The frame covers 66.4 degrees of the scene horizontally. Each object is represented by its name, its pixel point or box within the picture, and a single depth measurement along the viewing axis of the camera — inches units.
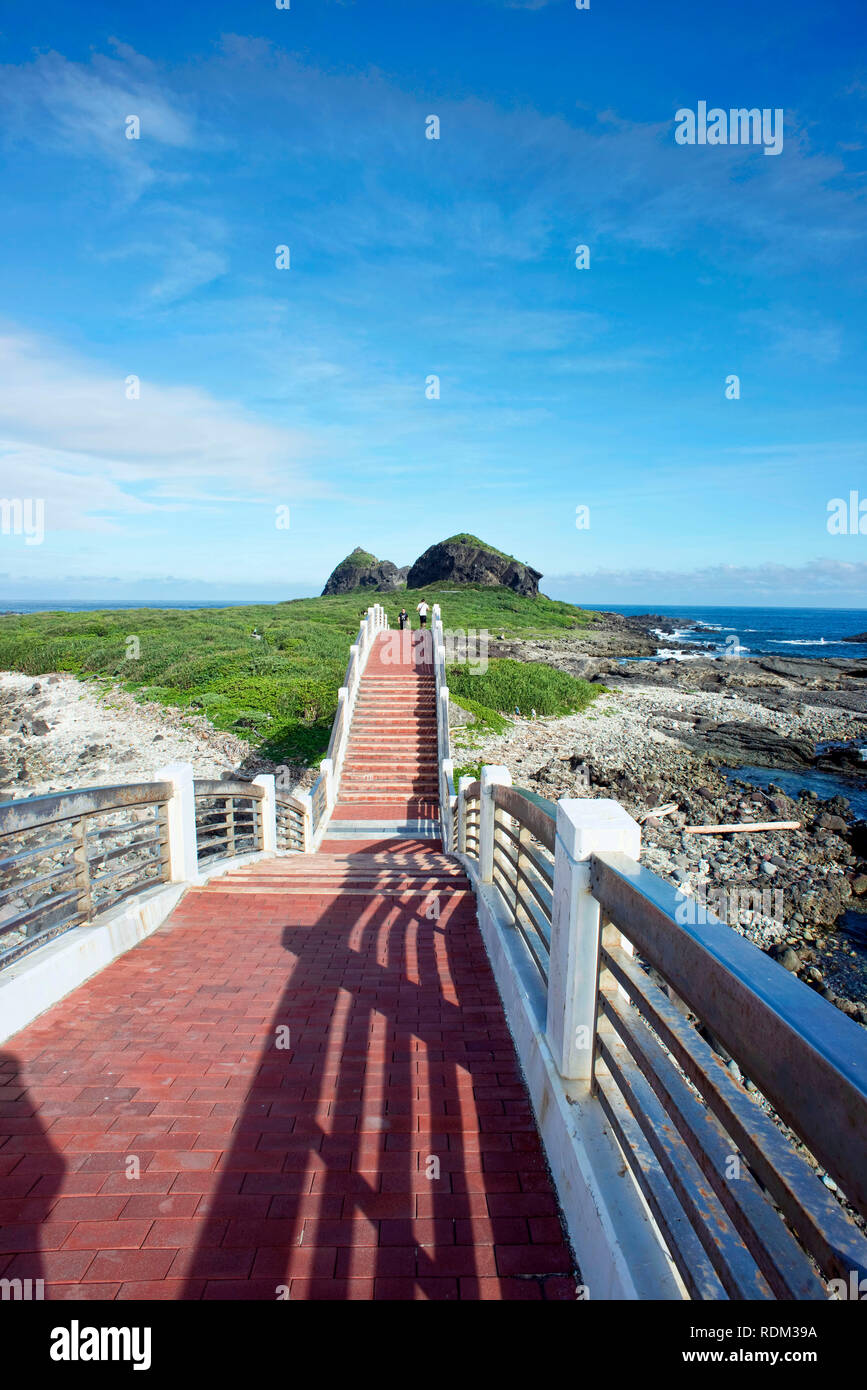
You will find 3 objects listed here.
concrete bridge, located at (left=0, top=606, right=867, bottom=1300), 61.7
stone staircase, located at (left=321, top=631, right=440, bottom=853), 554.6
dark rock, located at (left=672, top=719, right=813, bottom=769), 956.0
